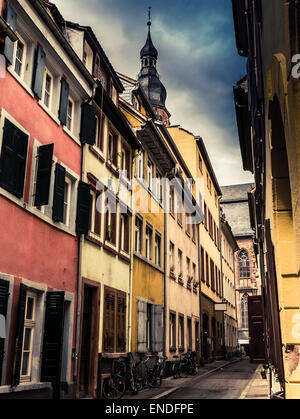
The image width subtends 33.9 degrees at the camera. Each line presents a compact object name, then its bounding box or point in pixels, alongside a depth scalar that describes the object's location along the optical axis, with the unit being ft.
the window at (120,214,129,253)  57.71
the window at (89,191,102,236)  48.37
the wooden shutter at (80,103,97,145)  46.67
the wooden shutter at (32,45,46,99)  37.65
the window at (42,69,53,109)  40.65
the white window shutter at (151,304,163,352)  63.25
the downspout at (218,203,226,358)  132.87
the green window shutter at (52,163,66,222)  39.70
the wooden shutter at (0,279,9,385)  30.89
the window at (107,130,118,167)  55.16
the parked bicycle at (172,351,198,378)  73.58
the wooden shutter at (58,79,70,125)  42.42
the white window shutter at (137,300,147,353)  58.13
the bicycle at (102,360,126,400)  44.88
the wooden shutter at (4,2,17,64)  33.07
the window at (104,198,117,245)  51.80
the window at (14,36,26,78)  36.14
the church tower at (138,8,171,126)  217.15
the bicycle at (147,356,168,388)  55.98
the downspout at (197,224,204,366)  99.91
